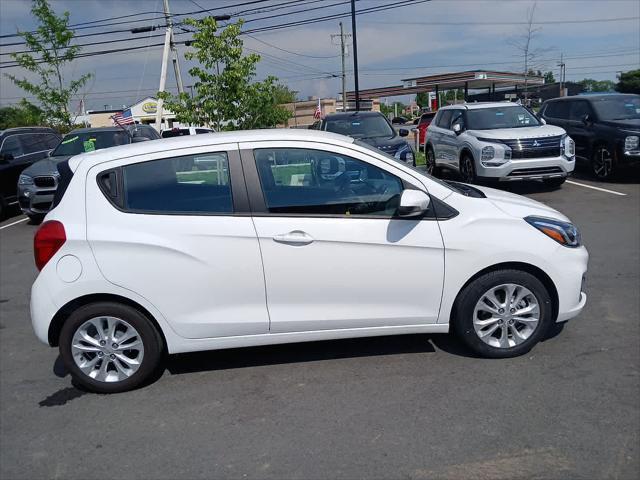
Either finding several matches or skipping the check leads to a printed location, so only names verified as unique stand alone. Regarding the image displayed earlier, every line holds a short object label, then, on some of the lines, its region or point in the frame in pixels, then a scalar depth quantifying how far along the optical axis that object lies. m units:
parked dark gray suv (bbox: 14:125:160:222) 11.47
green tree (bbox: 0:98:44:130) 21.52
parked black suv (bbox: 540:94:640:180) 11.98
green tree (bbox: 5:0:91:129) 20.48
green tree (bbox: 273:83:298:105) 69.56
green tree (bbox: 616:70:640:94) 54.06
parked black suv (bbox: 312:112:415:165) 11.59
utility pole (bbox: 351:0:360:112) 25.00
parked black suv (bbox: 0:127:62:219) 13.15
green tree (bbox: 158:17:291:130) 13.37
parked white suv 11.14
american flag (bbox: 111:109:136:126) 13.51
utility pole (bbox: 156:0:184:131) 25.17
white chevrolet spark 4.06
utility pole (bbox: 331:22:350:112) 51.09
